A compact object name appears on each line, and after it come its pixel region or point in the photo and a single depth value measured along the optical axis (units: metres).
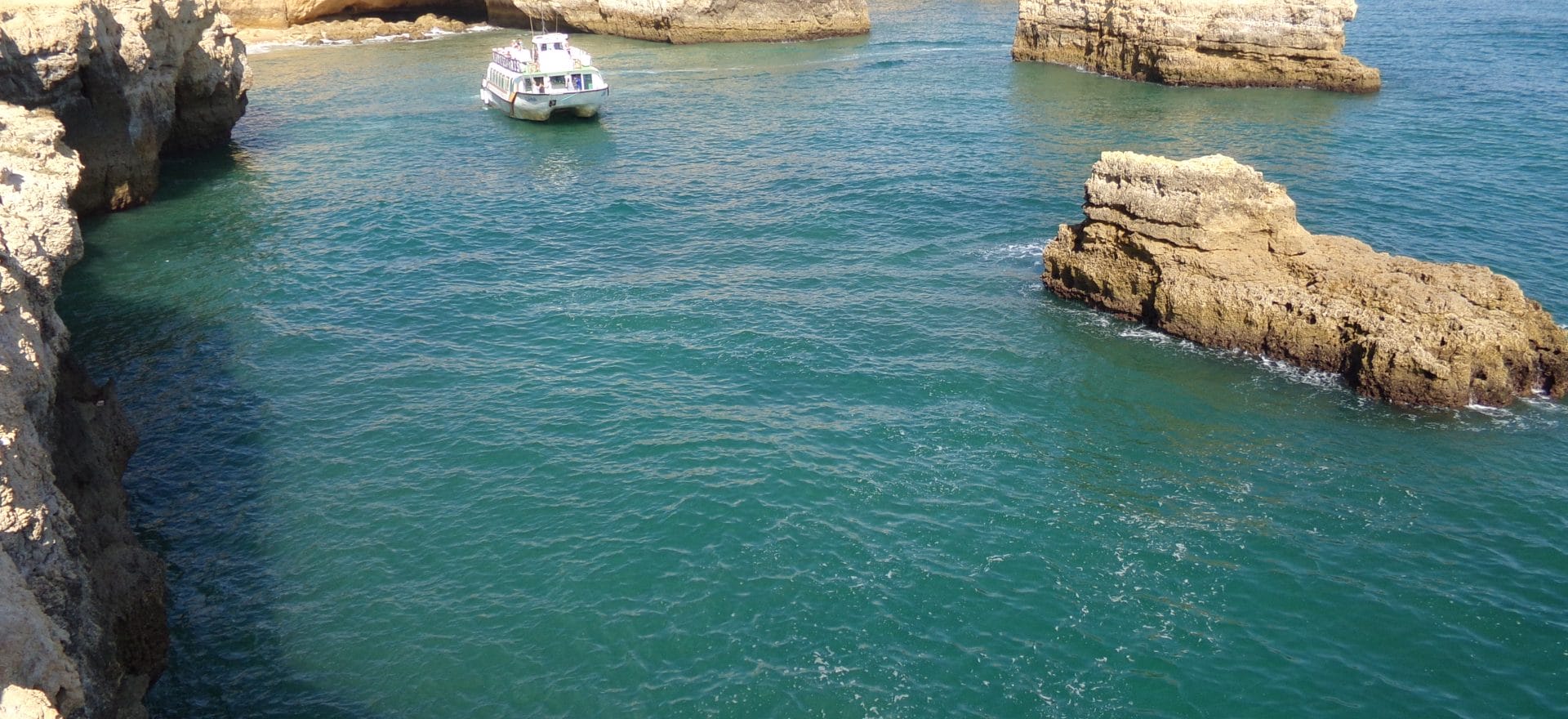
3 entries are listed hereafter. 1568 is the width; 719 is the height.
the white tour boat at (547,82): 63.00
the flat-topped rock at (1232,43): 64.94
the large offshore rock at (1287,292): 29.70
